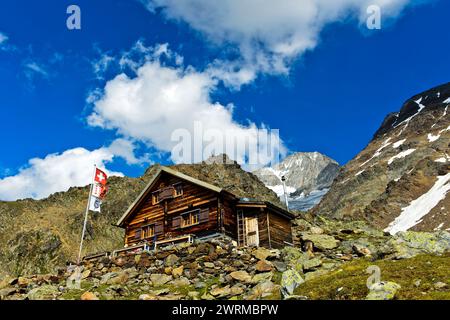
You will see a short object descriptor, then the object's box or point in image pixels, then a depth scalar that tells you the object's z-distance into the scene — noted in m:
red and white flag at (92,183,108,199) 37.27
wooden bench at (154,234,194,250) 30.68
